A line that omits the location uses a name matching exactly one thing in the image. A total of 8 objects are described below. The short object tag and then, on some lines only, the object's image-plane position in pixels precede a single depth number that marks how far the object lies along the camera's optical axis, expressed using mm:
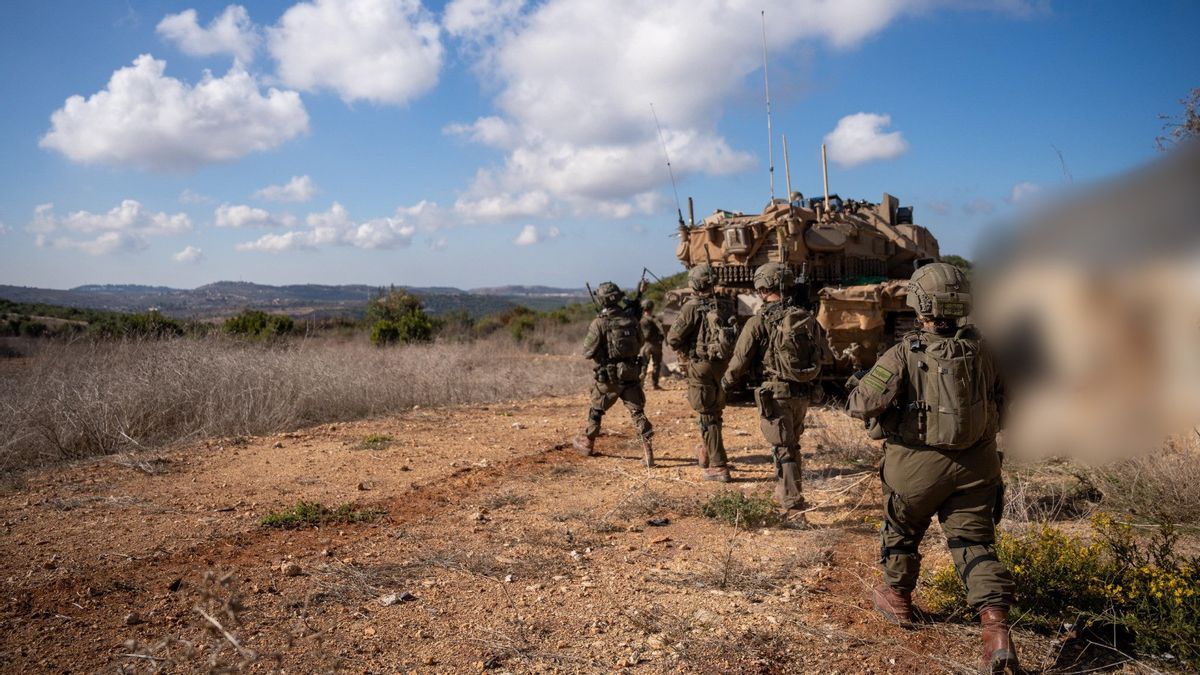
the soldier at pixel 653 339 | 10534
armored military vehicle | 9359
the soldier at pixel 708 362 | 6516
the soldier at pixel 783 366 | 5484
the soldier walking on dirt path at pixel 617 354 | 7094
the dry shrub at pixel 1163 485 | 4387
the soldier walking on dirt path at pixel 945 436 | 3145
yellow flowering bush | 3107
